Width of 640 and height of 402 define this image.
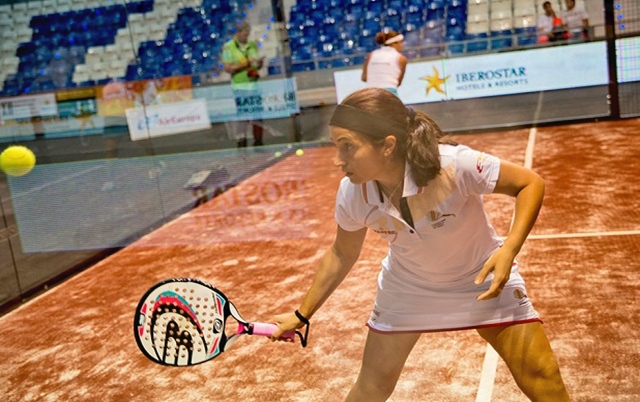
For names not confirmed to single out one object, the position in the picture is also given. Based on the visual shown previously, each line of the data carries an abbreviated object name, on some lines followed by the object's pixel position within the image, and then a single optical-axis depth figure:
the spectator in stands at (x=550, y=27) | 10.84
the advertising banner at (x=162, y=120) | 10.15
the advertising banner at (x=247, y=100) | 10.88
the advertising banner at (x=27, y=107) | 10.64
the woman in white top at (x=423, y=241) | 2.18
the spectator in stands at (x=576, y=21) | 10.45
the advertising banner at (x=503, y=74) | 10.53
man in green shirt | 10.45
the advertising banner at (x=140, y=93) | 10.25
